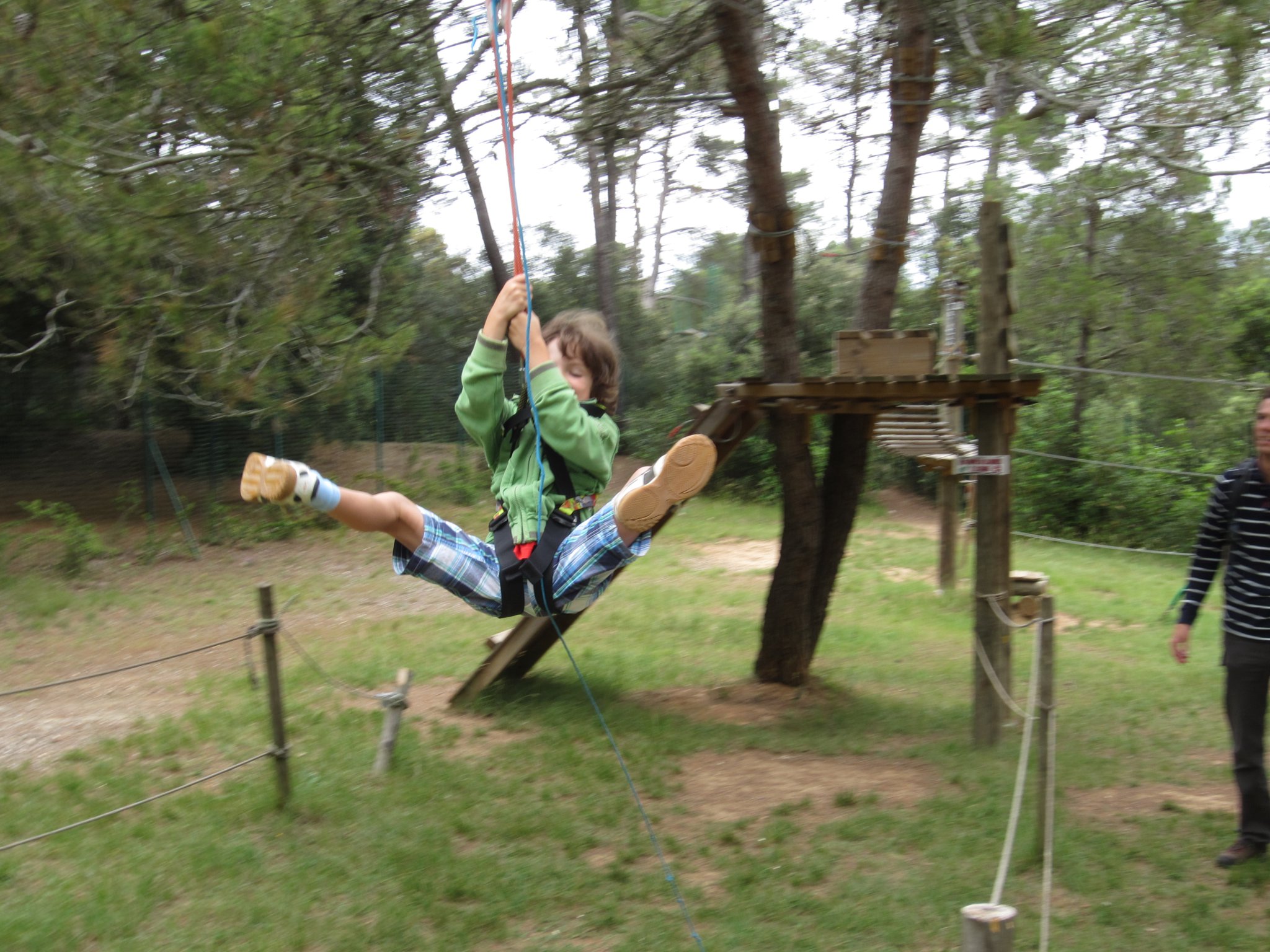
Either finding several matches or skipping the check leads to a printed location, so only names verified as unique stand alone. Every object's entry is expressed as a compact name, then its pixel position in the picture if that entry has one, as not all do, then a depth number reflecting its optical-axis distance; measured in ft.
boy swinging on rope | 12.63
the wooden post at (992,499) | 20.13
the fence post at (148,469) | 45.52
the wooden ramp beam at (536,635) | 21.09
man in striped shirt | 13.76
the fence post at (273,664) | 15.34
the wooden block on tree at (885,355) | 19.83
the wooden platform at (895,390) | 19.38
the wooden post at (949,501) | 38.52
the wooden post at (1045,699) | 13.88
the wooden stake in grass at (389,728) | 17.89
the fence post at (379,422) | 55.57
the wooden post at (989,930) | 7.25
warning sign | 19.97
